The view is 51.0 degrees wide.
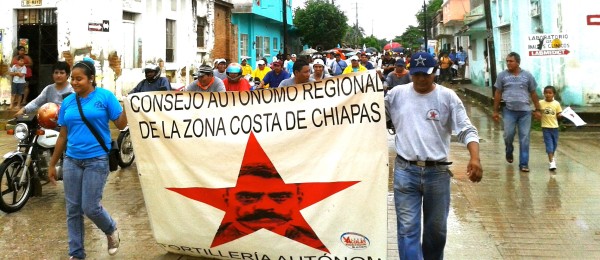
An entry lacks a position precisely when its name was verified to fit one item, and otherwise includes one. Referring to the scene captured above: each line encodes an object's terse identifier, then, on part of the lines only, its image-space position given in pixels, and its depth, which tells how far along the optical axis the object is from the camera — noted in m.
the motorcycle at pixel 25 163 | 6.82
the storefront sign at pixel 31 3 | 15.16
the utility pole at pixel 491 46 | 17.41
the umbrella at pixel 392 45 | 49.25
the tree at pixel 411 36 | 81.53
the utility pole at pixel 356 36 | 77.11
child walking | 9.11
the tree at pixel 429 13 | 76.00
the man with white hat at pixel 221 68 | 11.98
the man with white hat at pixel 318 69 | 8.88
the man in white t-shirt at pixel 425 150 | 4.27
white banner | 4.47
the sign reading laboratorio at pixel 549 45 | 12.73
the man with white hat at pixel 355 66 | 14.46
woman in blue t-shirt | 4.93
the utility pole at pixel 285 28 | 25.90
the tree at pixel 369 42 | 80.04
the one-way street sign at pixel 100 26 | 14.53
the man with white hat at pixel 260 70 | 16.42
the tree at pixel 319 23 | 41.84
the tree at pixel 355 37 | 76.69
